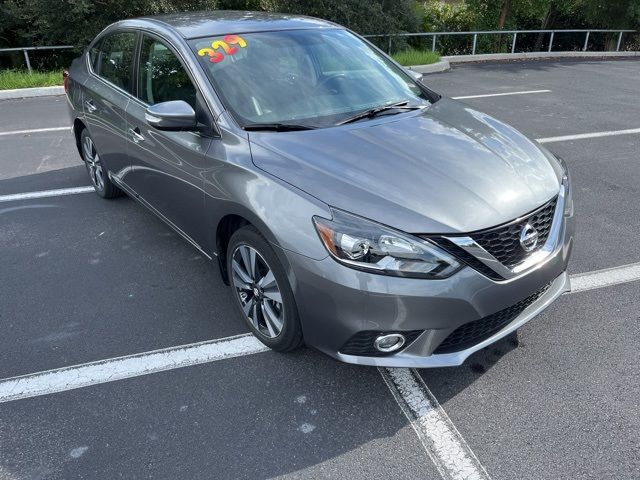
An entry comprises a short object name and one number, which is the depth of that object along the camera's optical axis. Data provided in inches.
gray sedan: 90.1
